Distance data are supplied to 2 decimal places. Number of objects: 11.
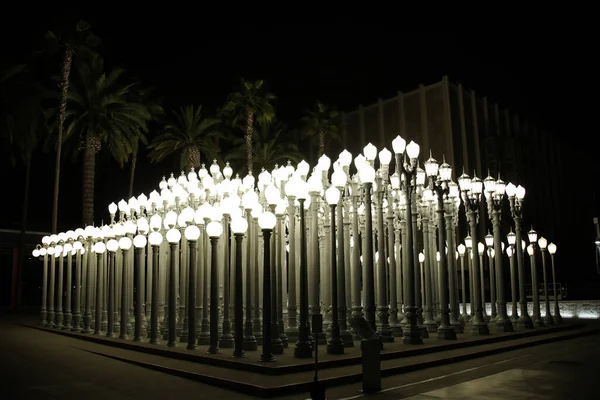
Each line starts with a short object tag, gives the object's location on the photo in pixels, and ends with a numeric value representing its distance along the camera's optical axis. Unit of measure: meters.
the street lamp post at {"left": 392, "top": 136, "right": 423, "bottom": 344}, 15.56
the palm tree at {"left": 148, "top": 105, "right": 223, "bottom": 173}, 42.94
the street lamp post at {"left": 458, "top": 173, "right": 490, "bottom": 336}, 18.77
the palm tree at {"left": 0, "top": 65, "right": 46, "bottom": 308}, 34.03
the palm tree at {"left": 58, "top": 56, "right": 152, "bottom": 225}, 36.59
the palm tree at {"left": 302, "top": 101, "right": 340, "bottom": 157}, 50.97
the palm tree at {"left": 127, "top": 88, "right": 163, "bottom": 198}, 44.53
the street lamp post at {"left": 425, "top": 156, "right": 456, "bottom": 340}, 16.67
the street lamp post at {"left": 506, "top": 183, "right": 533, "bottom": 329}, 21.11
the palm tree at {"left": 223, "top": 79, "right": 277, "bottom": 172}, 43.69
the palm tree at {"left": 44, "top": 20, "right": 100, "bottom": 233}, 36.00
